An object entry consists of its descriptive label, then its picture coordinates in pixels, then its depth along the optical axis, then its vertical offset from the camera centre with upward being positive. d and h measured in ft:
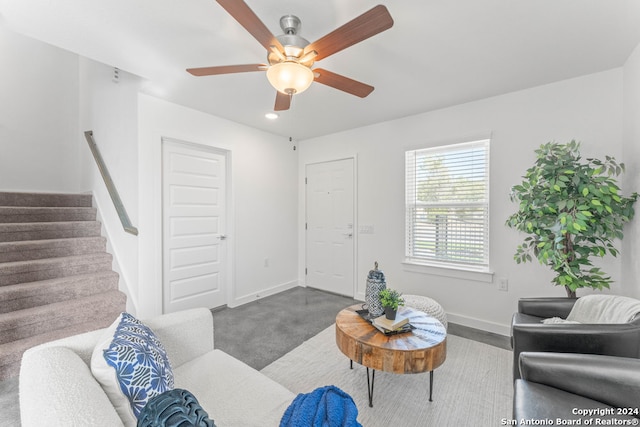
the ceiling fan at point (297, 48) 4.29 +2.97
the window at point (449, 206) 10.17 +0.22
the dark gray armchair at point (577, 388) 3.68 -2.56
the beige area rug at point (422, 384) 5.70 -4.20
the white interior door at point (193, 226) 10.48 -0.66
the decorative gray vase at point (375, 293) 6.75 -2.00
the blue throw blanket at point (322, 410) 2.53 -1.92
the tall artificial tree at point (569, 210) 6.55 +0.05
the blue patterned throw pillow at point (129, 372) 3.23 -1.98
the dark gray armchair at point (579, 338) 4.71 -2.31
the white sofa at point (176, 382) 2.66 -2.18
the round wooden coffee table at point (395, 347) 5.33 -2.71
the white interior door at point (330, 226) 13.73 -0.80
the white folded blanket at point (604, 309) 5.27 -2.00
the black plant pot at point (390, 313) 6.30 -2.32
